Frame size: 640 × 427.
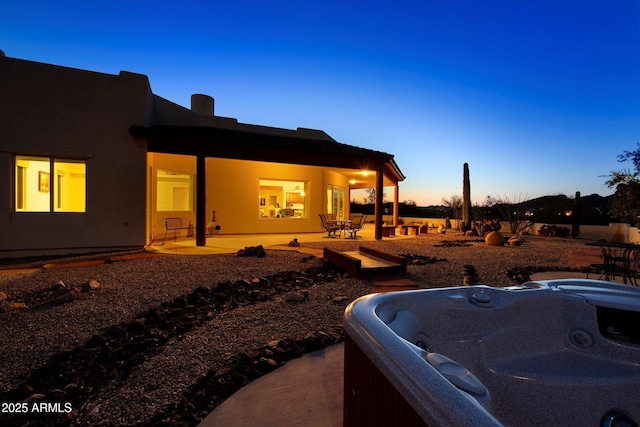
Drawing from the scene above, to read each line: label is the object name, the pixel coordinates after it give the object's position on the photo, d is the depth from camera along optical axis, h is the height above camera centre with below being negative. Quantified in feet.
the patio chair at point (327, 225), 34.30 -1.50
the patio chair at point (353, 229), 34.83 -1.94
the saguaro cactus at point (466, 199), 41.73 +2.38
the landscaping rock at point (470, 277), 14.29 -3.24
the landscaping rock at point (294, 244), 26.96 -3.04
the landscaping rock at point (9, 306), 10.95 -3.84
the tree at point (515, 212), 42.73 +0.56
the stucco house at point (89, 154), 21.93 +5.09
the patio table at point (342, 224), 34.71 -1.35
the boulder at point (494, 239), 30.67 -2.61
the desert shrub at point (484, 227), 38.42 -1.61
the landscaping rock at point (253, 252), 21.84 -3.12
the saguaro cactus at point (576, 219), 38.93 -0.37
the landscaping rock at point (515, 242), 30.22 -2.84
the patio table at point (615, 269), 14.93 -2.84
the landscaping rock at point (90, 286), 13.30 -3.63
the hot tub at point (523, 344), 4.91 -3.09
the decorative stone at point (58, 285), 13.21 -3.56
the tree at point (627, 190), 27.76 +2.70
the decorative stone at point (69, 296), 11.84 -3.72
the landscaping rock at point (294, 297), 12.59 -3.79
